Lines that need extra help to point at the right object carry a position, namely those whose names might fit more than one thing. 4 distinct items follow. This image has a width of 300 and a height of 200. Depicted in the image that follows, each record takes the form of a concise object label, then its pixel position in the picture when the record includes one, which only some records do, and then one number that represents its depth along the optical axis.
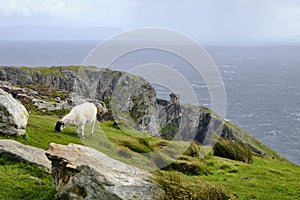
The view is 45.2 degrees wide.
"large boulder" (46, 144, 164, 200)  10.68
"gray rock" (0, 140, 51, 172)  14.41
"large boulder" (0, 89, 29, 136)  18.16
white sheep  21.64
